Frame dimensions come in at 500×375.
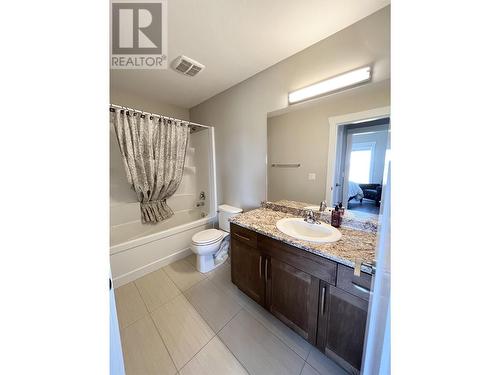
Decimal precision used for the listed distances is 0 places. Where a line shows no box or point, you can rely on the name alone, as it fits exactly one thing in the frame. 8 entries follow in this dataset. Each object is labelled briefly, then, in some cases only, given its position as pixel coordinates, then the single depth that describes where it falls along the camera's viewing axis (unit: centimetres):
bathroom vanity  92
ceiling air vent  168
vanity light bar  125
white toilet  189
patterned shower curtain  194
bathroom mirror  127
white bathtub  176
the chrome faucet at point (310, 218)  144
